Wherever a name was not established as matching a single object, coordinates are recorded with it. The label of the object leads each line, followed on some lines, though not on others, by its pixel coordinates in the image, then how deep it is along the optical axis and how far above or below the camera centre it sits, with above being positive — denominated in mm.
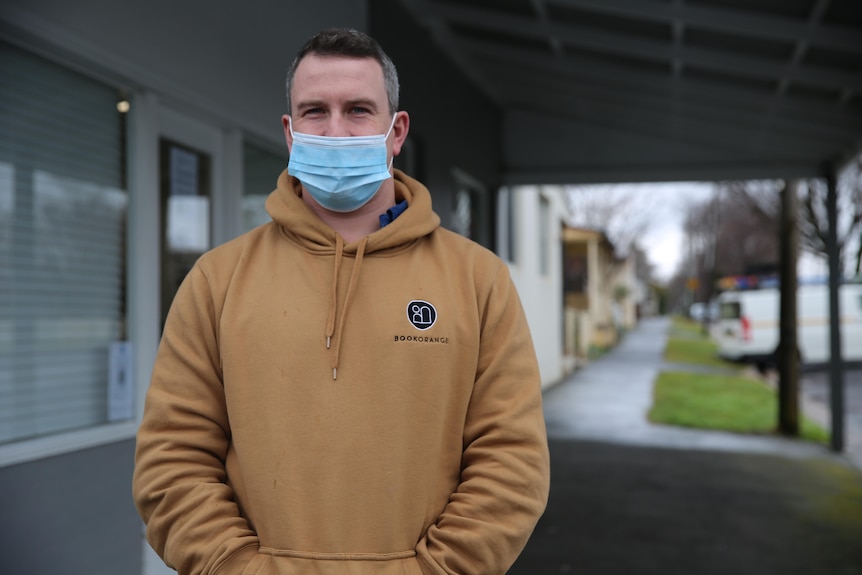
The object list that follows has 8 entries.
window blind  2951 +174
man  1507 -209
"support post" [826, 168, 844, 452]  9211 -833
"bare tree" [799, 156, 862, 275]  14047 +1695
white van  20438 -951
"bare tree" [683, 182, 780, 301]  36000 +2408
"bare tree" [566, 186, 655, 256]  35875 +3318
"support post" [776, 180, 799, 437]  10477 -276
